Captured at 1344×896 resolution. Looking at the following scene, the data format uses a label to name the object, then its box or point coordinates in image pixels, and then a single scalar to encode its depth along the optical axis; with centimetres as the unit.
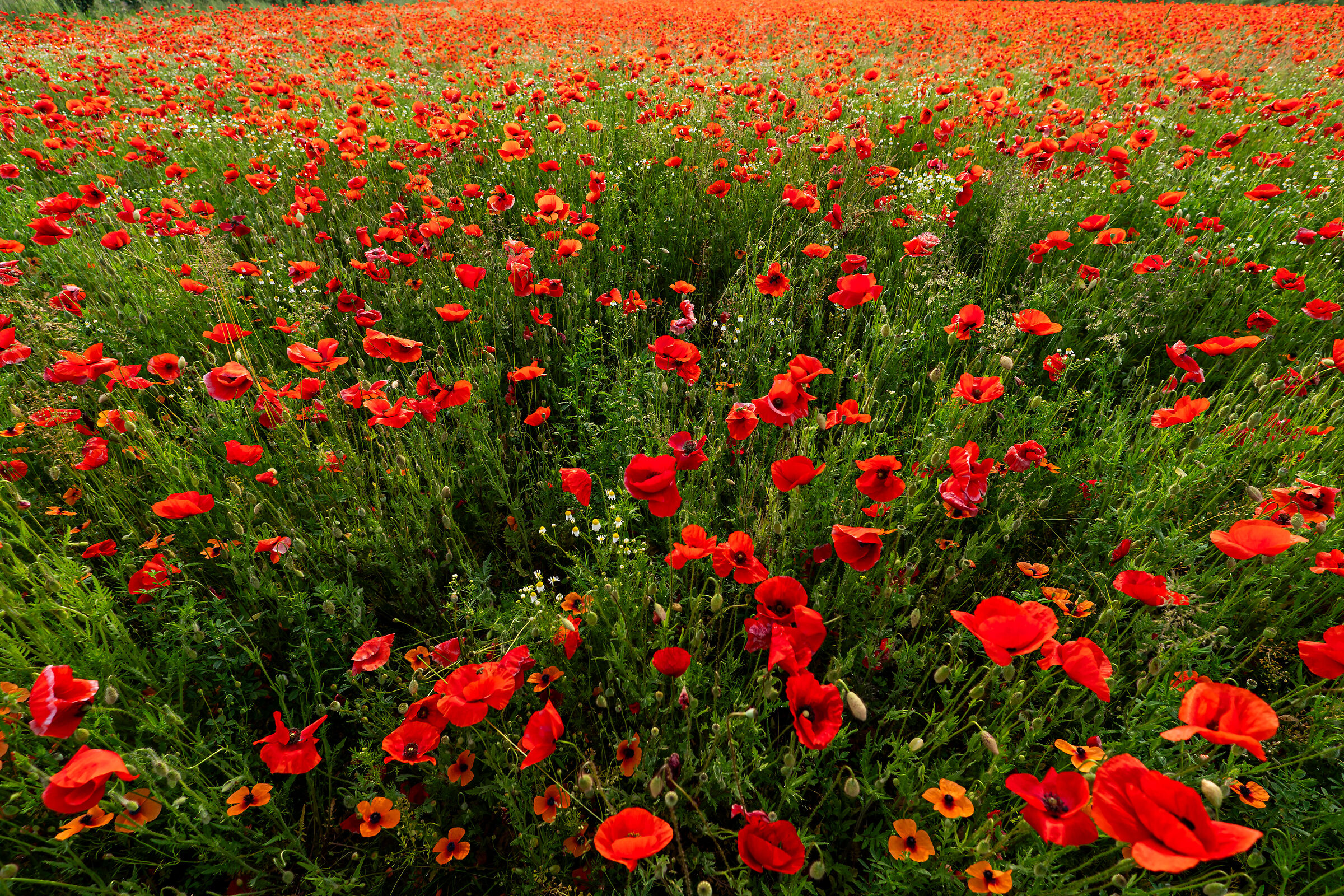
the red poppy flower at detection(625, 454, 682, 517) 132
